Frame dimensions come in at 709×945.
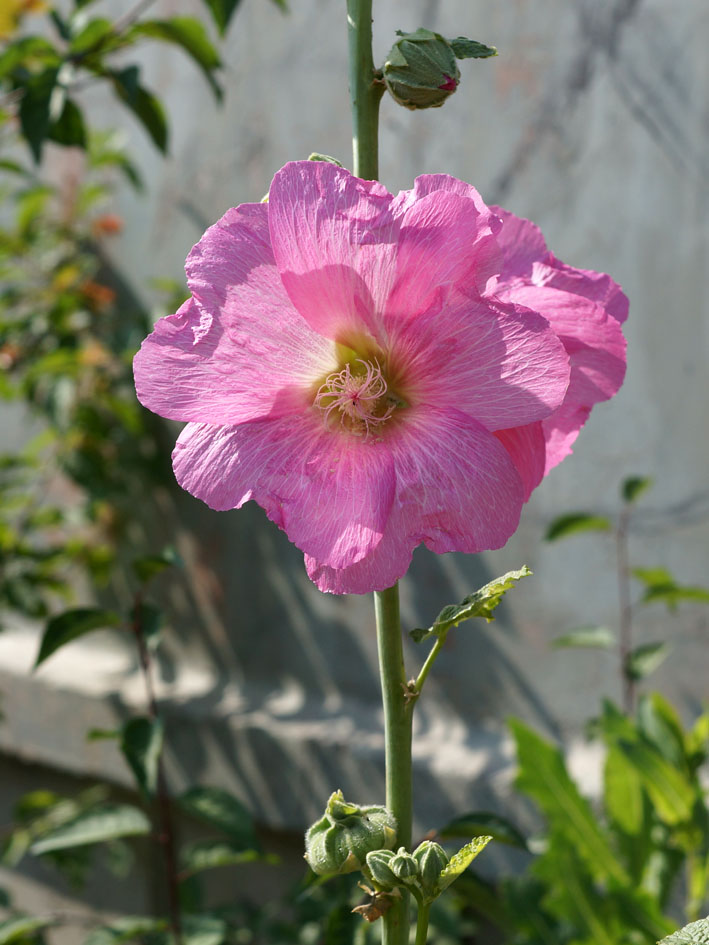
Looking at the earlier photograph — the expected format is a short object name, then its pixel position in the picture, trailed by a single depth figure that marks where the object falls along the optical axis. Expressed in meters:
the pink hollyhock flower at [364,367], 0.41
